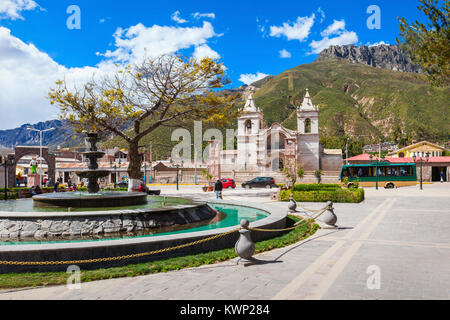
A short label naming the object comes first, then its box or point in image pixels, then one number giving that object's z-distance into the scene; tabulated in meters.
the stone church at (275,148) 57.47
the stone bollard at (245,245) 6.62
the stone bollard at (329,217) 10.71
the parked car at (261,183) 38.31
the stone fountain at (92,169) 12.39
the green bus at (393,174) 35.56
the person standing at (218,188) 19.59
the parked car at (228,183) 39.37
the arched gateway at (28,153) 40.43
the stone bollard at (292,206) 14.45
